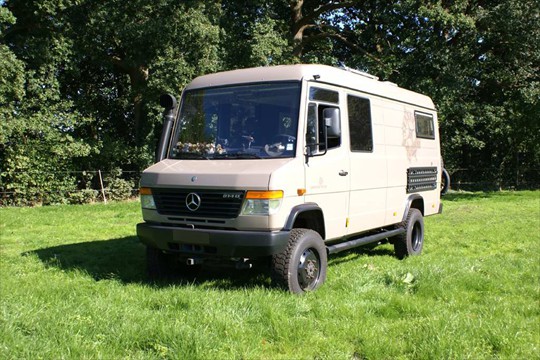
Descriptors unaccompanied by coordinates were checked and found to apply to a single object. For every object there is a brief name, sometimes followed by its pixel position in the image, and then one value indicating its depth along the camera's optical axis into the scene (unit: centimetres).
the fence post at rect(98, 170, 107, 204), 1965
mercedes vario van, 561
